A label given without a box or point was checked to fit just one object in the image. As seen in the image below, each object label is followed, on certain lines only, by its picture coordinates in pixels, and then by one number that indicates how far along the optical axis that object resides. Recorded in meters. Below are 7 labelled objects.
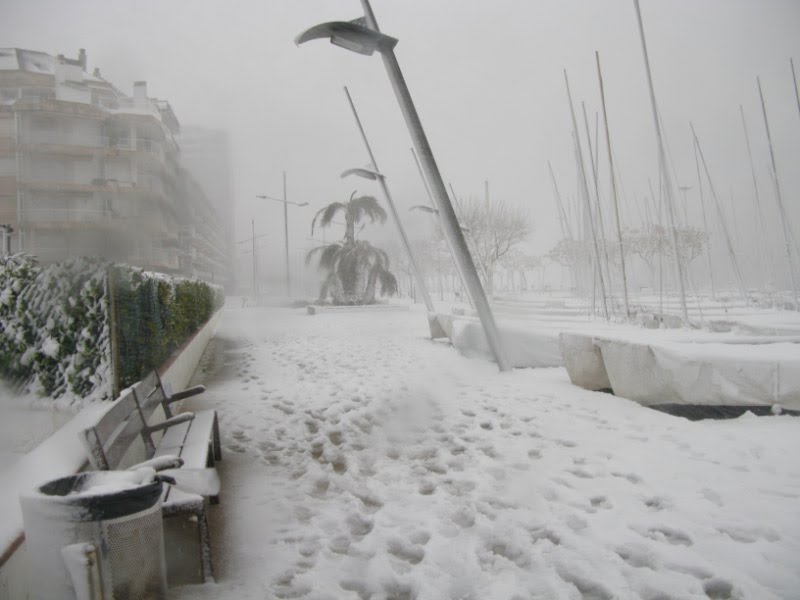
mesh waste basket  1.38
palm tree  24.12
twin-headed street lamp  27.55
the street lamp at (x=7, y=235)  4.04
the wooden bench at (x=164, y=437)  1.84
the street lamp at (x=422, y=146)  5.71
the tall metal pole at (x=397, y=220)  13.62
